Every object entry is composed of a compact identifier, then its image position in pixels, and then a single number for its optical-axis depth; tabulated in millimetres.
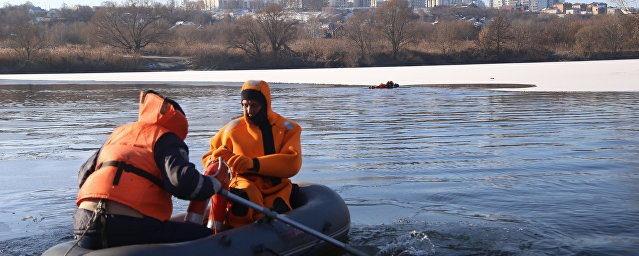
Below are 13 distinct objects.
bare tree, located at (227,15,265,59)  52062
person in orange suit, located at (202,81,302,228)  6172
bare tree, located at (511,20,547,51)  52250
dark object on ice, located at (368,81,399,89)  26892
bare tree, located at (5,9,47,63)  47688
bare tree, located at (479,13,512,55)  52056
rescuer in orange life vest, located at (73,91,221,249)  4652
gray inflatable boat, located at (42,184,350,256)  5043
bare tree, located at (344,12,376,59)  52459
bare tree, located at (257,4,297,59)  52656
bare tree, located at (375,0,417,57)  53188
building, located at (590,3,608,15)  185288
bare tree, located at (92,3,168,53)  55750
